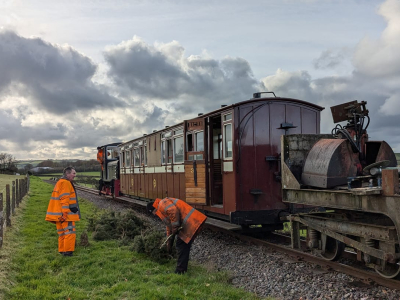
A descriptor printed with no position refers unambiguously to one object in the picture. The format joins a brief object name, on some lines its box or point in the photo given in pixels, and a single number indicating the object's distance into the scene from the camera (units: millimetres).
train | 5781
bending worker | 6641
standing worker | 7773
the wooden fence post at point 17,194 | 14112
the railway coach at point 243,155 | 8664
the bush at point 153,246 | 7598
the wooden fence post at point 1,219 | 8070
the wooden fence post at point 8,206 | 10401
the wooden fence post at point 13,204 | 12588
